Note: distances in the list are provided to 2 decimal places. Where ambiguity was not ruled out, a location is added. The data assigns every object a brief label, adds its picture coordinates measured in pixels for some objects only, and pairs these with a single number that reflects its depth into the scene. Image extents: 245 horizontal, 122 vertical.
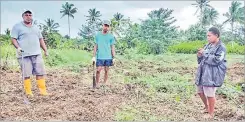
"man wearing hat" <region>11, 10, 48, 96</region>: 2.46
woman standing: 2.18
